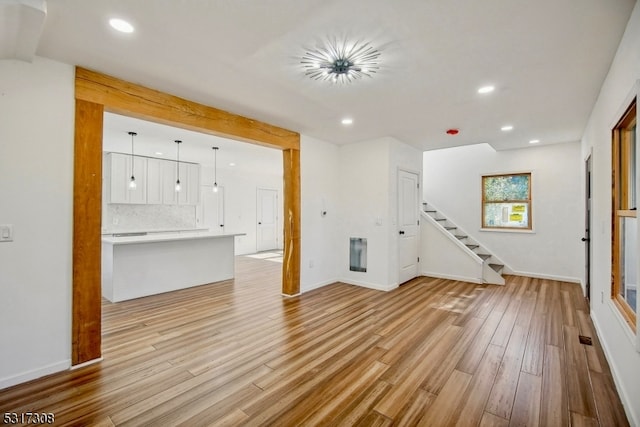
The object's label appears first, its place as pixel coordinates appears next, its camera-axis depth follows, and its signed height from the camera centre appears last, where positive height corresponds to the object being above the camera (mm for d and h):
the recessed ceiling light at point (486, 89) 2922 +1288
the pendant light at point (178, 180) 5589 +838
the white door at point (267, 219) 9922 -118
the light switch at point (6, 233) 2191 -138
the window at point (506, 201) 5992 +328
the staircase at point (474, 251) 5438 -702
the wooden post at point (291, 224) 4621 -130
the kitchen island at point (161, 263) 4277 -780
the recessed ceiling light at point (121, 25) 1940 +1281
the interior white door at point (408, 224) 5309 -147
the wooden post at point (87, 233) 2492 -160
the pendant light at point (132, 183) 6023 +673
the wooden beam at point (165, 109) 2609 +1128
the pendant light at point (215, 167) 6539 +1413
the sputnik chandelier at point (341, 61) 2219 +1272
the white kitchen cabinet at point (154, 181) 6590 +777
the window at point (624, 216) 2137 +10
